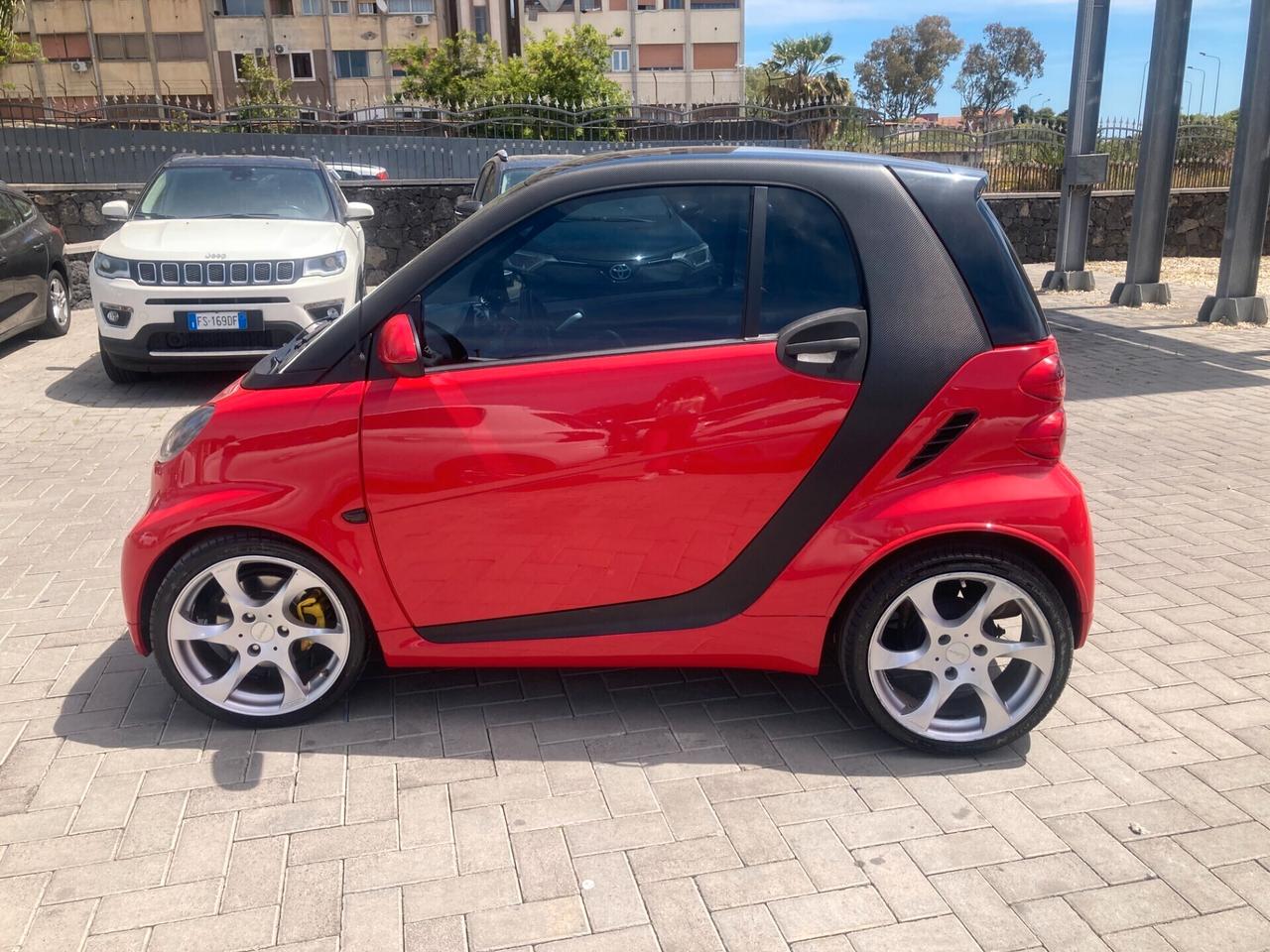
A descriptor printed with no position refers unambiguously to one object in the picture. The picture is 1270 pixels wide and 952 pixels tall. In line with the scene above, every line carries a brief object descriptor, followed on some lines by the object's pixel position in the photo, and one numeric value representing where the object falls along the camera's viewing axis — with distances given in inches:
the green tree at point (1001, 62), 3494.1
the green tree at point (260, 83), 1883.6
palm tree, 2094.0
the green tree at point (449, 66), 1706.4
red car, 126.9
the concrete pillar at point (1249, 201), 423.5
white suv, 324.2
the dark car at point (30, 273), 390.9
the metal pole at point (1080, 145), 536.4
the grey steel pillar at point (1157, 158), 485.4
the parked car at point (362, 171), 739.1
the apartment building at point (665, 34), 2657.5
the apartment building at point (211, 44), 2151.8
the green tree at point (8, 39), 914.1
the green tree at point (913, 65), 3292.3
